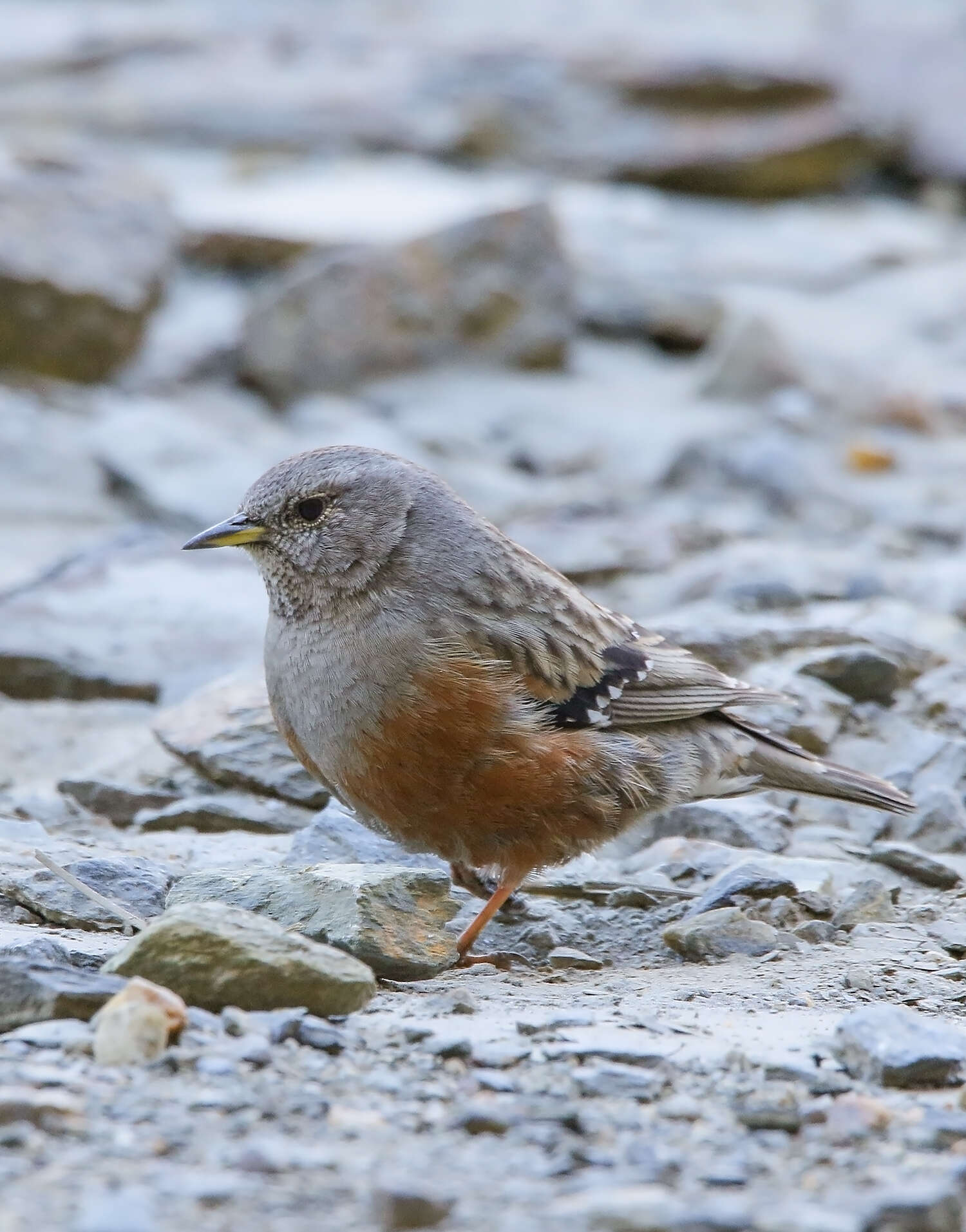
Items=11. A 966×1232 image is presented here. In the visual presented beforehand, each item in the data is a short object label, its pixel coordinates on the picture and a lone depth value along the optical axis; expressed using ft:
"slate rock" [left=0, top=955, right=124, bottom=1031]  22.99
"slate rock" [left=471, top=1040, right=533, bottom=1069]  22.53
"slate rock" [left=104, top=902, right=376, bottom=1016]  23.65
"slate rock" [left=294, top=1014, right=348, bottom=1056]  22.85
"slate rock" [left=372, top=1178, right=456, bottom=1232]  17.19
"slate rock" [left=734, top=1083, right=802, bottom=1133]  20.68
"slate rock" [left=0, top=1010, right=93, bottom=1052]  22.02
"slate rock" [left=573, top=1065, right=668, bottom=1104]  21.67
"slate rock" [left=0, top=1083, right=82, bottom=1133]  19.38
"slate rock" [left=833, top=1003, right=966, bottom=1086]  22.56
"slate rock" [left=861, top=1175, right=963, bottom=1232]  17.43
